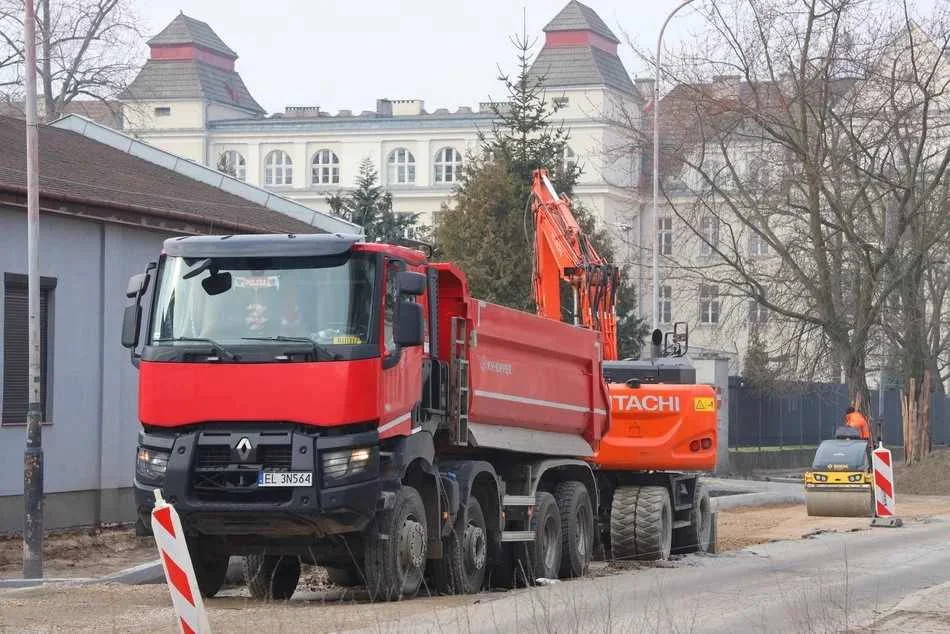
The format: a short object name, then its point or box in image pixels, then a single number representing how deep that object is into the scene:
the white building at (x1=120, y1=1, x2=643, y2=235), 92.31
